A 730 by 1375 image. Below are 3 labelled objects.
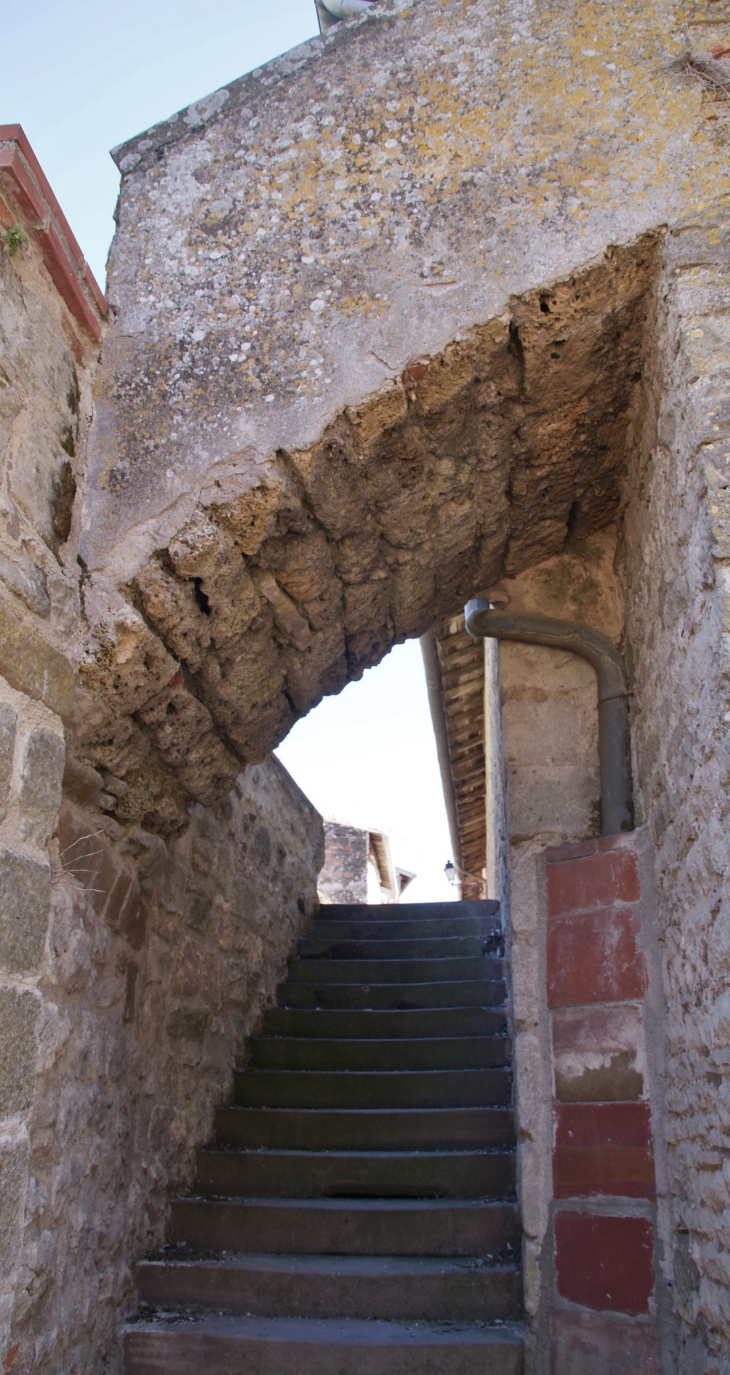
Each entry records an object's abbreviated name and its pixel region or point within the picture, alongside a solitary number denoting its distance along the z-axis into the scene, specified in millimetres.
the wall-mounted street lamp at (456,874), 8391
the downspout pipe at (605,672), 2432
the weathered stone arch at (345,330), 1847
